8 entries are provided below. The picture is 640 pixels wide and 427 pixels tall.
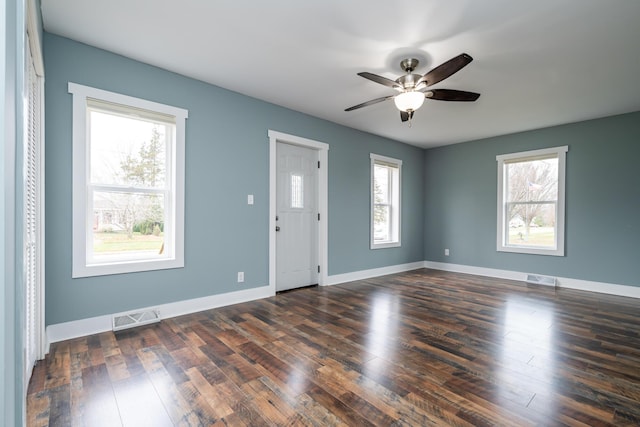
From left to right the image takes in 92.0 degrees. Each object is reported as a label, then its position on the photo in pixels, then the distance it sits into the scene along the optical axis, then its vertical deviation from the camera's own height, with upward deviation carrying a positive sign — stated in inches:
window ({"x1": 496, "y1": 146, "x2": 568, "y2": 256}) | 193.9 +7.8
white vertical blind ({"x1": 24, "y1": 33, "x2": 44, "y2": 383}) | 81.5 -3.9
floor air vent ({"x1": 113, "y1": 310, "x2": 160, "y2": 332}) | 112.2 -41.6
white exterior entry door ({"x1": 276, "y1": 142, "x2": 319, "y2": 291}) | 171.8 -3.9
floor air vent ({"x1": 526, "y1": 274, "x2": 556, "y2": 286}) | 193.2 -42.5
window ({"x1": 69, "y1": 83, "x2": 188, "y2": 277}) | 106.7 +9.4
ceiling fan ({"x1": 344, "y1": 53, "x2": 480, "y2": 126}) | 104.7 +45.4
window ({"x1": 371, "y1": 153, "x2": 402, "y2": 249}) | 221.9 +7.8
